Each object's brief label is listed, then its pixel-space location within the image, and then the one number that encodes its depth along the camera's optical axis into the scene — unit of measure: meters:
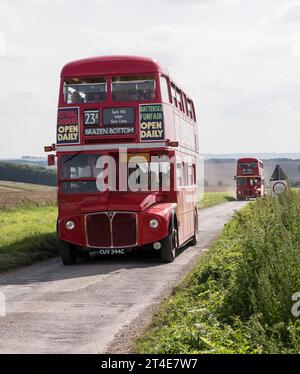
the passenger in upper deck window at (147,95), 19.06
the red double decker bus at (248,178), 68.38
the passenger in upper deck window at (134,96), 19.11
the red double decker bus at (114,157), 18.55
